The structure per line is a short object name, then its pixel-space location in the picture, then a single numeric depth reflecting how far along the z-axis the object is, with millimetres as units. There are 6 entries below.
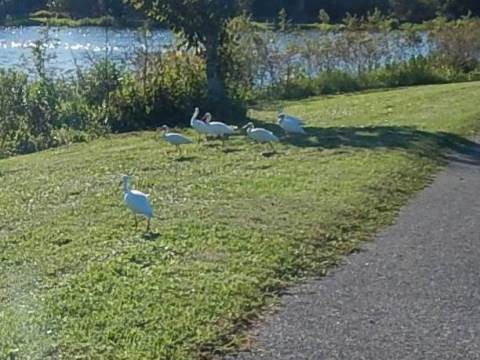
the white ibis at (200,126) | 16953
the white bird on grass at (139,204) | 9625
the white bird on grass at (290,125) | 17109
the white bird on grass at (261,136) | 15748
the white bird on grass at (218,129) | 16938
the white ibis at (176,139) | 15914
